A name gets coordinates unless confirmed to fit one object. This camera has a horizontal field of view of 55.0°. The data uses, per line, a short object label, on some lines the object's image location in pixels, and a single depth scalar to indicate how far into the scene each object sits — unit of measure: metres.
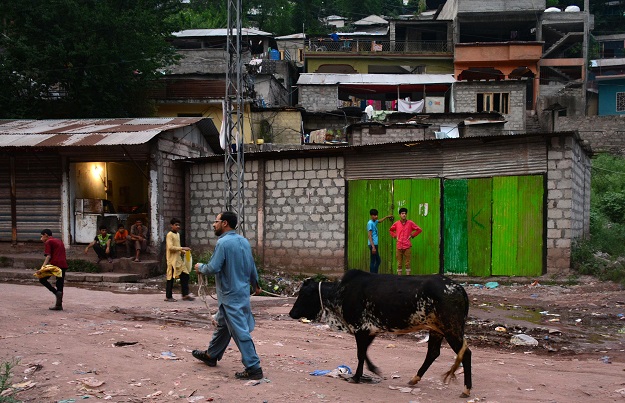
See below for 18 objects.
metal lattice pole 14.58
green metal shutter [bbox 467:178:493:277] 14.29
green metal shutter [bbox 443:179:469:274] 14.52
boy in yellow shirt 11.45
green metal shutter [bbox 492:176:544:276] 13.83
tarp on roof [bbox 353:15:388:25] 49.06
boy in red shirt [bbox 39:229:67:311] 10.13
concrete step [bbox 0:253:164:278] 15.65
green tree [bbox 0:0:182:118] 23.94
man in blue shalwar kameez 5.83
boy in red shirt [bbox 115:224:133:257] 16.06
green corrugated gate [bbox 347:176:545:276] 13.91
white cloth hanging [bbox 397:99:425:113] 32.69
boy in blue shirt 13.93
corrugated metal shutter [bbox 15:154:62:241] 17.12
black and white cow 5.82
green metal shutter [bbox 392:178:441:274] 14.73
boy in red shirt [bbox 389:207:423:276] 13.93
